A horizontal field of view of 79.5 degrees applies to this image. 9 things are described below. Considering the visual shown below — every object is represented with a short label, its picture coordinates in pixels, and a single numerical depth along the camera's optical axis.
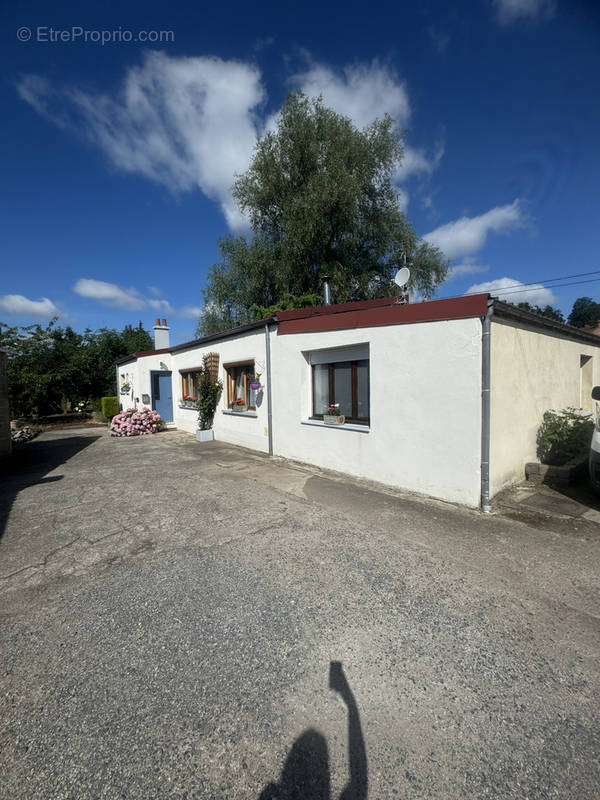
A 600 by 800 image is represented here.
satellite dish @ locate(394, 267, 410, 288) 7.16
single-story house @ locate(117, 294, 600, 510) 4.84
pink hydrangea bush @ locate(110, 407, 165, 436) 13.01
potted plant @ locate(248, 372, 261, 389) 8.47
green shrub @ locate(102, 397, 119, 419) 18.42
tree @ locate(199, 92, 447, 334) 15.68
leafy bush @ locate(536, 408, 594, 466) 5.84
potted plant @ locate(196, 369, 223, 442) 10.71
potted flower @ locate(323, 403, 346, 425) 6.74
